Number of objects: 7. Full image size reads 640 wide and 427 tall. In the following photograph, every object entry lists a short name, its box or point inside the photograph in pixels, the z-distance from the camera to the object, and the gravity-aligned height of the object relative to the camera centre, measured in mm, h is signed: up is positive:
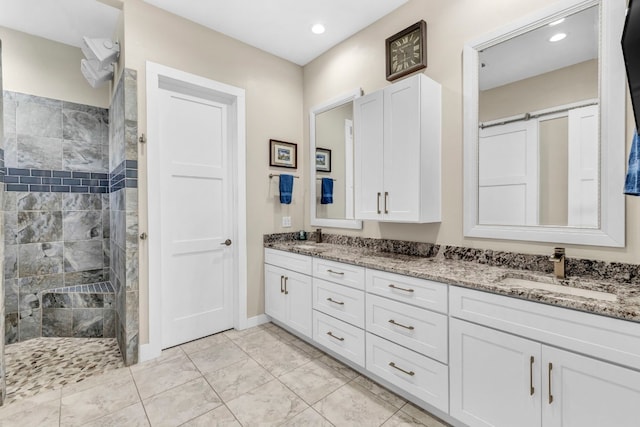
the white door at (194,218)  2631 -69
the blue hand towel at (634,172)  1263 +157
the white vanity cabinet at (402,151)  2082 +438
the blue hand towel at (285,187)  3176 +246
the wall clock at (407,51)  2291 +1286
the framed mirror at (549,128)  1533 +478
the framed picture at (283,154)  3191 +622
